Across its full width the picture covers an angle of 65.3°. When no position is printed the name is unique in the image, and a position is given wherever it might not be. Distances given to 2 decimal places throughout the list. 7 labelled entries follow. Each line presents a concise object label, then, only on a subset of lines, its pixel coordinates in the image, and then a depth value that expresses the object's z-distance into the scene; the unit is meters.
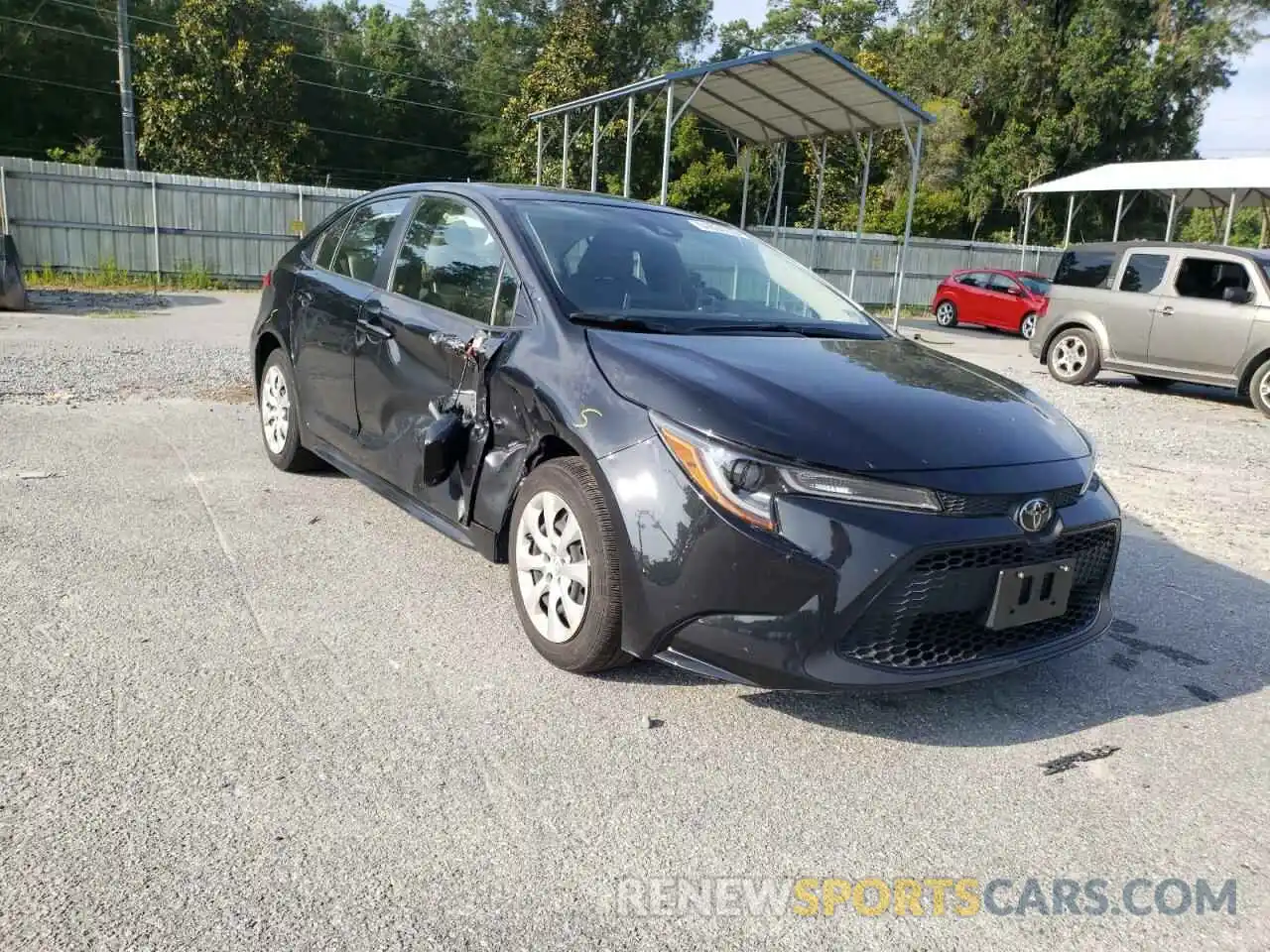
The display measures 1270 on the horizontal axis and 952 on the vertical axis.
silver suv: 10.69
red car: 21.05
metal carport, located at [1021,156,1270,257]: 22.97
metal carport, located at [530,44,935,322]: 15.78
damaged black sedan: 2.75
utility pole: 26.44
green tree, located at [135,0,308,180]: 30.42
